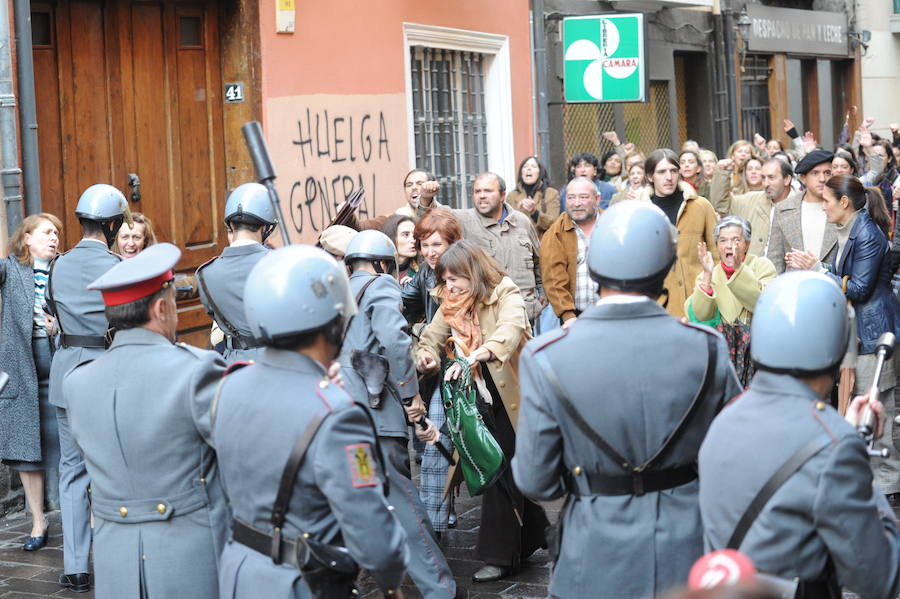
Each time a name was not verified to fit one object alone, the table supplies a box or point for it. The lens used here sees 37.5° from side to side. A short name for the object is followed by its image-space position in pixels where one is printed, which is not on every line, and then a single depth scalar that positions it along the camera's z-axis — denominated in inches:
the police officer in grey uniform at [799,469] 119.6
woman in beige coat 253.0
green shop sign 565.6
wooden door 350.9
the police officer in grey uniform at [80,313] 264.7
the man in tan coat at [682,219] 354.3
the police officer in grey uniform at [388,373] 230.7
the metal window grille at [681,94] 811.4
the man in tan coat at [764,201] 409.7
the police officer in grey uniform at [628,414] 143.8
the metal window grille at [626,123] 653.3
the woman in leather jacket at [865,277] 300.7
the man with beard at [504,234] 368.5
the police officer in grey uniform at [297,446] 132.4
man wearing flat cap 319.0
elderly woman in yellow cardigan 284.0
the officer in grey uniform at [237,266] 246.7
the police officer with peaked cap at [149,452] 153.4
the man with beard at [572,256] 345.7
